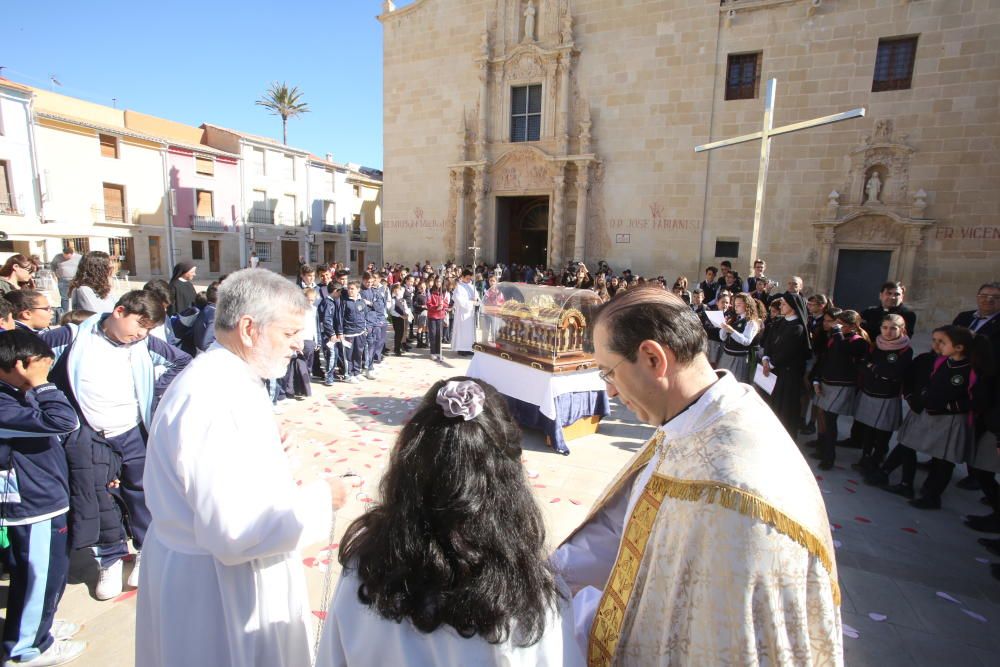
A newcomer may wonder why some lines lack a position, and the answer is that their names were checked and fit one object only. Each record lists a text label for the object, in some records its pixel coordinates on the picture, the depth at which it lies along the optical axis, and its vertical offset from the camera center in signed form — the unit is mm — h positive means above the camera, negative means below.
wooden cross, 9812 +2686
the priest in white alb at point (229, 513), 1482 -821
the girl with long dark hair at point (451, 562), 1047 -677
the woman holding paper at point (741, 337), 6332 -969
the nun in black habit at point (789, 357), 5699 -1085
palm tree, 41656 +11905
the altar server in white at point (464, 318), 10906 -1432
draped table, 5641 -1653
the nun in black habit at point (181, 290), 6383 -600
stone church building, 12703 +3683
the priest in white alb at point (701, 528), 1174 -660
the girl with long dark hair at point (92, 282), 4895 -409
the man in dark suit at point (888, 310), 5891 -540
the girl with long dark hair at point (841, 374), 5328 -1167
